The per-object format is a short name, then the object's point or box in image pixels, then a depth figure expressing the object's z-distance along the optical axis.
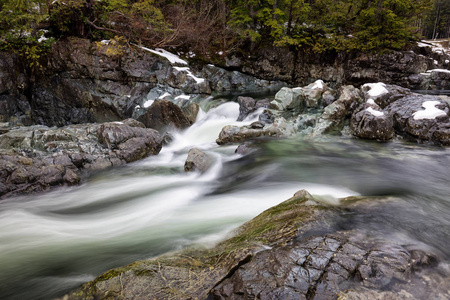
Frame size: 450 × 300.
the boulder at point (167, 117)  11.56
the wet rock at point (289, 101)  10.38
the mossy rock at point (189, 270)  2.06
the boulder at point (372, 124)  8.41
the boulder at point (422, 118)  7.88
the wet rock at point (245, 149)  8.04
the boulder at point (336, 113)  9.40
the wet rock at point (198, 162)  6.98
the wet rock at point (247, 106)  11.65
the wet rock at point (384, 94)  9.50
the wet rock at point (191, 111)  11.98
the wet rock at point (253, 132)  9.44
